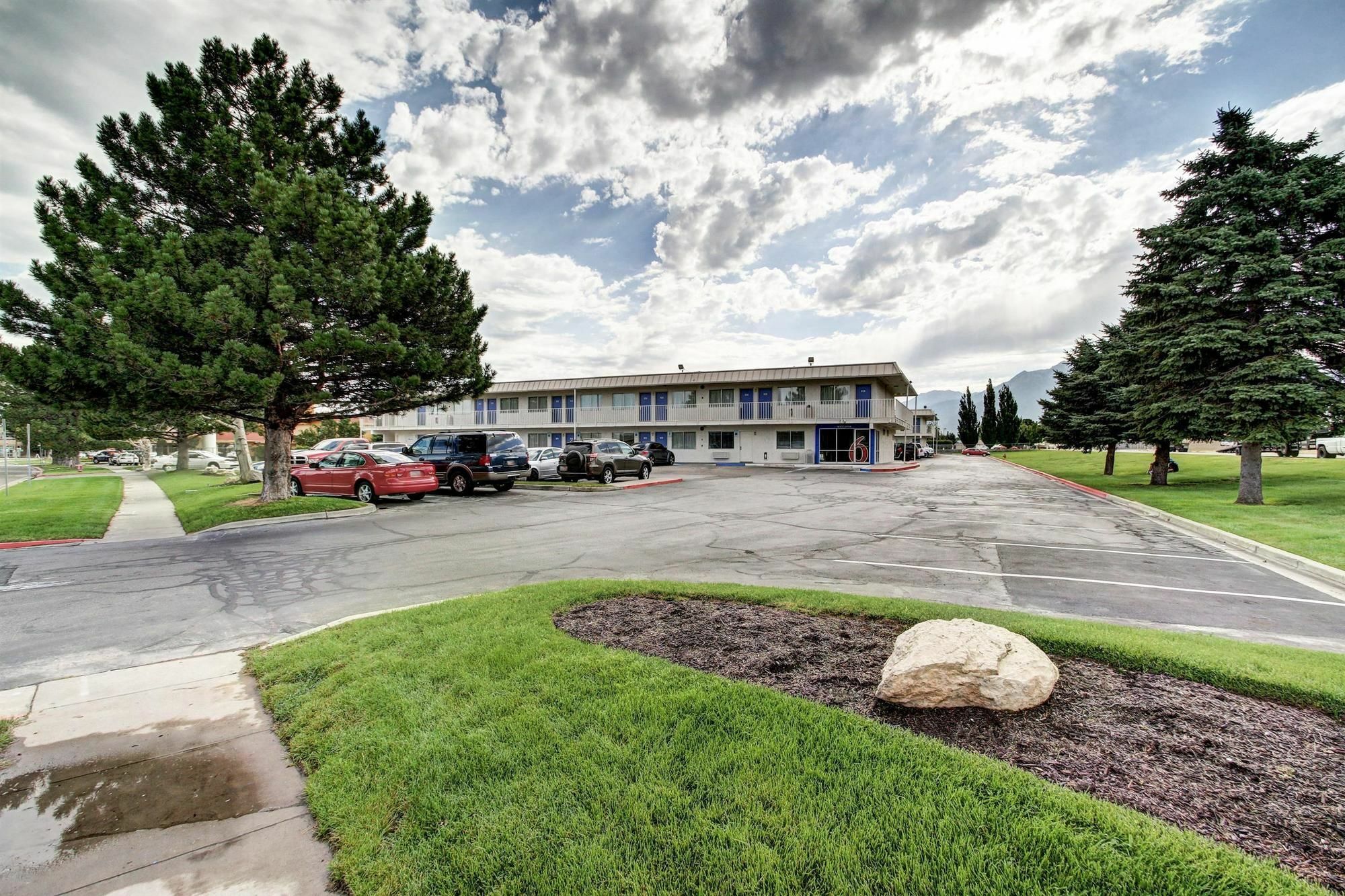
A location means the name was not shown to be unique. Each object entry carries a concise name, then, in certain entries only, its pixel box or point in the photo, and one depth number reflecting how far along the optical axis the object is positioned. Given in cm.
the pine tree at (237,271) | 1199
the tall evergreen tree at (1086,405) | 2569
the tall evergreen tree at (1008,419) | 7931
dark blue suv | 1923
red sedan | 1647
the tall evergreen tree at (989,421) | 8081
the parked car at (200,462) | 3688
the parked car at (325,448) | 2431
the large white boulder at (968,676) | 334
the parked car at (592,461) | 2258
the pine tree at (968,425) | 8344
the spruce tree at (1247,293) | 1422
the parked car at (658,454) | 3706
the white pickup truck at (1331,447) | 4169
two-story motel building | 3578
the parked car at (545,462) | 2462
